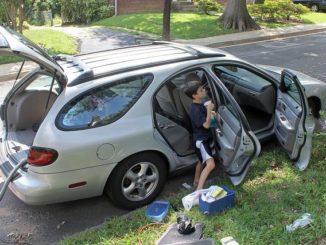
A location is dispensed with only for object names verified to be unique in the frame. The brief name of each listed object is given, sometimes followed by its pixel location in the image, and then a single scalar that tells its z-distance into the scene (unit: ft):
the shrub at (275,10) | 69.06
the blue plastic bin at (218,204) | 13.47
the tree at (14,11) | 44.68
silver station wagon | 13.26
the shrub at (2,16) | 58.04
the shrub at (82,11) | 90.17
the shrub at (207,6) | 78.48
